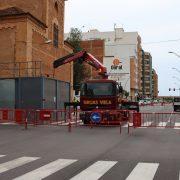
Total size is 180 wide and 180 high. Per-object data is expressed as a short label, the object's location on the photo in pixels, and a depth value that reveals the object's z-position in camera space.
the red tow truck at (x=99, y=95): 18.30
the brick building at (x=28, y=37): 24.91
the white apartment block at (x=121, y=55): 100.00
